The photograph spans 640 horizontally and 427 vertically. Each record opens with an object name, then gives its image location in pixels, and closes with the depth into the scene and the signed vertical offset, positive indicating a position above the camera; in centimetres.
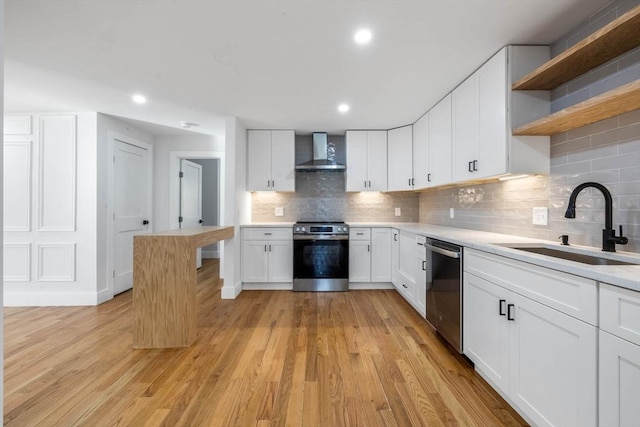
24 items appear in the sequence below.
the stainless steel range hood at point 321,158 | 406 +81
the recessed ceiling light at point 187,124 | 396 +121
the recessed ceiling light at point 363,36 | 190 +118
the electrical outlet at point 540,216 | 208 -1
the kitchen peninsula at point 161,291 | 242 -65
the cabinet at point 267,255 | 399 -57
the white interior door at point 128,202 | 387 +14
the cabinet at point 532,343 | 117 -64
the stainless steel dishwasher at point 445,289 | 217 -61
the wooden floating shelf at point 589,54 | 135 +86
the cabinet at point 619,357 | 98 -50
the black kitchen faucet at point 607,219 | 150 -2
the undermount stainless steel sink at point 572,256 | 146 -23
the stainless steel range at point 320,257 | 390 -59
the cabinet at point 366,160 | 426 +78
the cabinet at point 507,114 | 201 +71
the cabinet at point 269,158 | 420 +79
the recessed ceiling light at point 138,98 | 302 +120
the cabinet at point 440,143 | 289 +74
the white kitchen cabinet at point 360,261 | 402 -65
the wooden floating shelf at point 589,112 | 129 +54
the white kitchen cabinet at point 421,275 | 280 -62
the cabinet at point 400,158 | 398 +77
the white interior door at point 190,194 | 487 +33
